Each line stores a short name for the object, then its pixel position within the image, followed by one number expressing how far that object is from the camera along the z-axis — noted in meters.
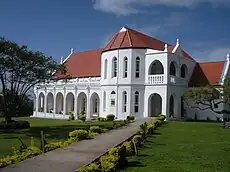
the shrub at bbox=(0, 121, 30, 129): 26.53
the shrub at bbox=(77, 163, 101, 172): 9.53
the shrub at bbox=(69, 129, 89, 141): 17.78
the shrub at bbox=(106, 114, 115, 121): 36.53
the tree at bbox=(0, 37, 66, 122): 26.53
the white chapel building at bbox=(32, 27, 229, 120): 38.56
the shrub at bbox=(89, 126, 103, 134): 21.87
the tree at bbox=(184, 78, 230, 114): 29.52
